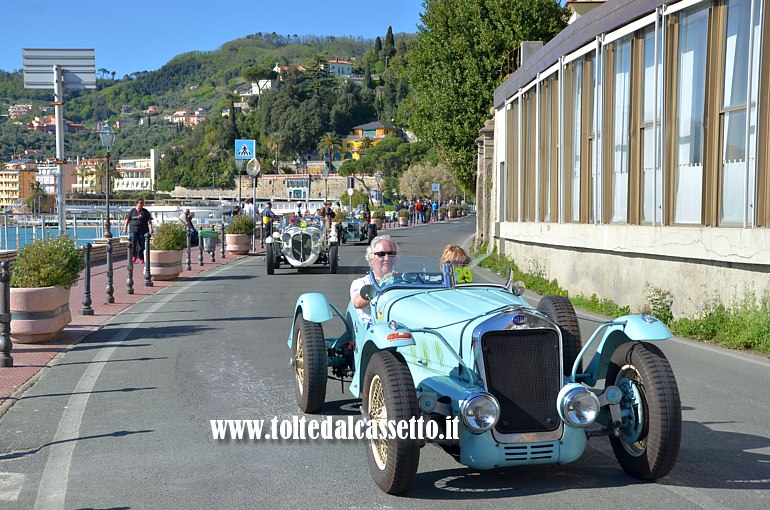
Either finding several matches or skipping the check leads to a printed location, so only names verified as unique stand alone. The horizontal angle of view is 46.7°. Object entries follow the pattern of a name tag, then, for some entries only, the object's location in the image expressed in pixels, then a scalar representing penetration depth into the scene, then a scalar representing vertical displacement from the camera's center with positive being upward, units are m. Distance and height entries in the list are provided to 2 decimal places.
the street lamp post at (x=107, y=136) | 29.62 +2.59
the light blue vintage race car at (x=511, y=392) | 5.05 -1.05
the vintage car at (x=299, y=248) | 22.09 -0.85
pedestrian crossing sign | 35.19 +2.58
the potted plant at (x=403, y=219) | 67.06 -0.42
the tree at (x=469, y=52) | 35.97 +6.65
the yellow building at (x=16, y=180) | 147.62 +6.13
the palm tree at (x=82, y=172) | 196.54 +9.33
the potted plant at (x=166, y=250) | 20.30 -0.84
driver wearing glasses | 7.19 -0.40
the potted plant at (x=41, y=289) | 10.63 -0.90
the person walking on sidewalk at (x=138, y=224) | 25.41 -0.29
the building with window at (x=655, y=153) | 11.60 +0.97
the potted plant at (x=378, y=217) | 60.50 -0.26
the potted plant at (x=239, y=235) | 31.66 -0.76
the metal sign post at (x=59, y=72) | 20.44 +3.32
